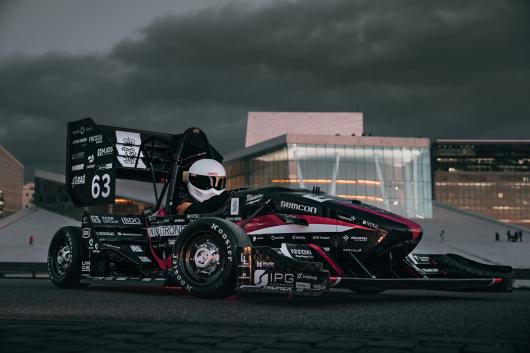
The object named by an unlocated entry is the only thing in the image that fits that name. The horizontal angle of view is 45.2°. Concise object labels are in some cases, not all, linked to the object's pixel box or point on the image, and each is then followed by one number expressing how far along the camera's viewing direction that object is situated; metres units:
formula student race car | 7.57
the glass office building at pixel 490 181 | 154.12
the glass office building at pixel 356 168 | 71.19
